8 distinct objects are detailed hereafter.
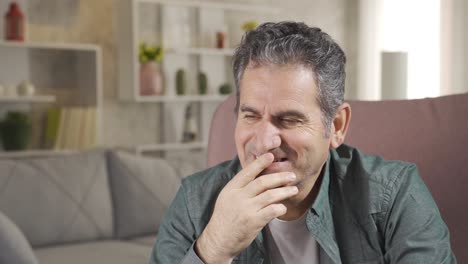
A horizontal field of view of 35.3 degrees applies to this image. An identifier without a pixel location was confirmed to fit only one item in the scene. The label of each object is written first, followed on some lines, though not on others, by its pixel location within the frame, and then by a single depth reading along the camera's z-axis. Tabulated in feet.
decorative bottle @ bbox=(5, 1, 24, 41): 14.90
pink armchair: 4.84
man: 4.13
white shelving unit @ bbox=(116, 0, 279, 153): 16.72
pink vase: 16.76
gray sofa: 10.16
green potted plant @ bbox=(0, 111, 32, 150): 14.76
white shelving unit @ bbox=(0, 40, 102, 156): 15.39
